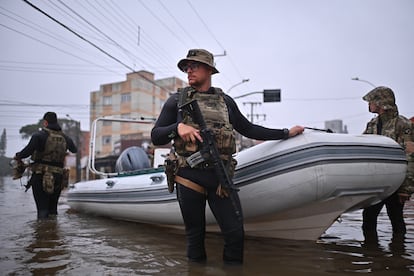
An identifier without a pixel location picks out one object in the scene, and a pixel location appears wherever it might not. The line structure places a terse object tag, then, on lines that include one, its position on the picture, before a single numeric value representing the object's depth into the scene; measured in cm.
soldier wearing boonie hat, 240
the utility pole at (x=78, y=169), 2669
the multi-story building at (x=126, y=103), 3928
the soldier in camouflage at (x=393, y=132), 345
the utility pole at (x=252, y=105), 4013
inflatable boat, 281
